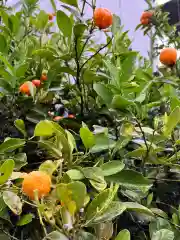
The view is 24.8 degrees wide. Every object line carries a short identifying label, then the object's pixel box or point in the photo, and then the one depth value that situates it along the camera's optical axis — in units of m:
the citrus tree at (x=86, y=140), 0.53
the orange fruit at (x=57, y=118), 0.83
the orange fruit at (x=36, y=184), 0.51
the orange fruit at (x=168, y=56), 0.99
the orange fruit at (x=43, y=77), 0.90
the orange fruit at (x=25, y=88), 0.82
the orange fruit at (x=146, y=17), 1.70
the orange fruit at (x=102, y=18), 0.79
